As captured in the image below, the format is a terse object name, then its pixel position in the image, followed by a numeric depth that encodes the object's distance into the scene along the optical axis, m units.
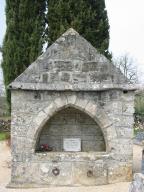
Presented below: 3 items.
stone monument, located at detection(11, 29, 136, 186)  4.46
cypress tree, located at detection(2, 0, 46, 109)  7.51
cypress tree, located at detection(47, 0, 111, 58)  7.21
